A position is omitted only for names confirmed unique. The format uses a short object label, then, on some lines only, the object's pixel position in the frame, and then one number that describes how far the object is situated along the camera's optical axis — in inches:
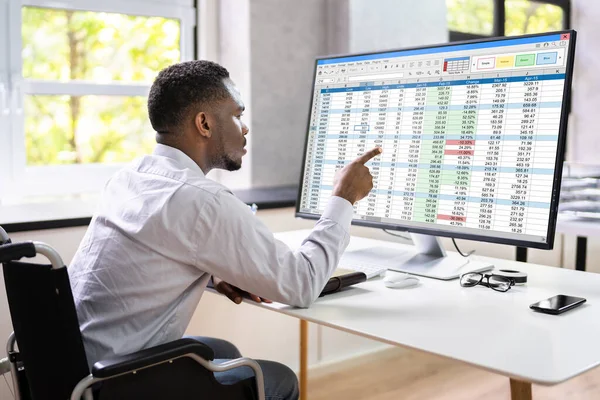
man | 50.7
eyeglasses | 60.6
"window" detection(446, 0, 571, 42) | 152.4
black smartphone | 52.6
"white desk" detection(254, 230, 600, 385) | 42.6
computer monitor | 58.1
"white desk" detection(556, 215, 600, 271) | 85.0
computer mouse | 61.0
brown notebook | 59.0
